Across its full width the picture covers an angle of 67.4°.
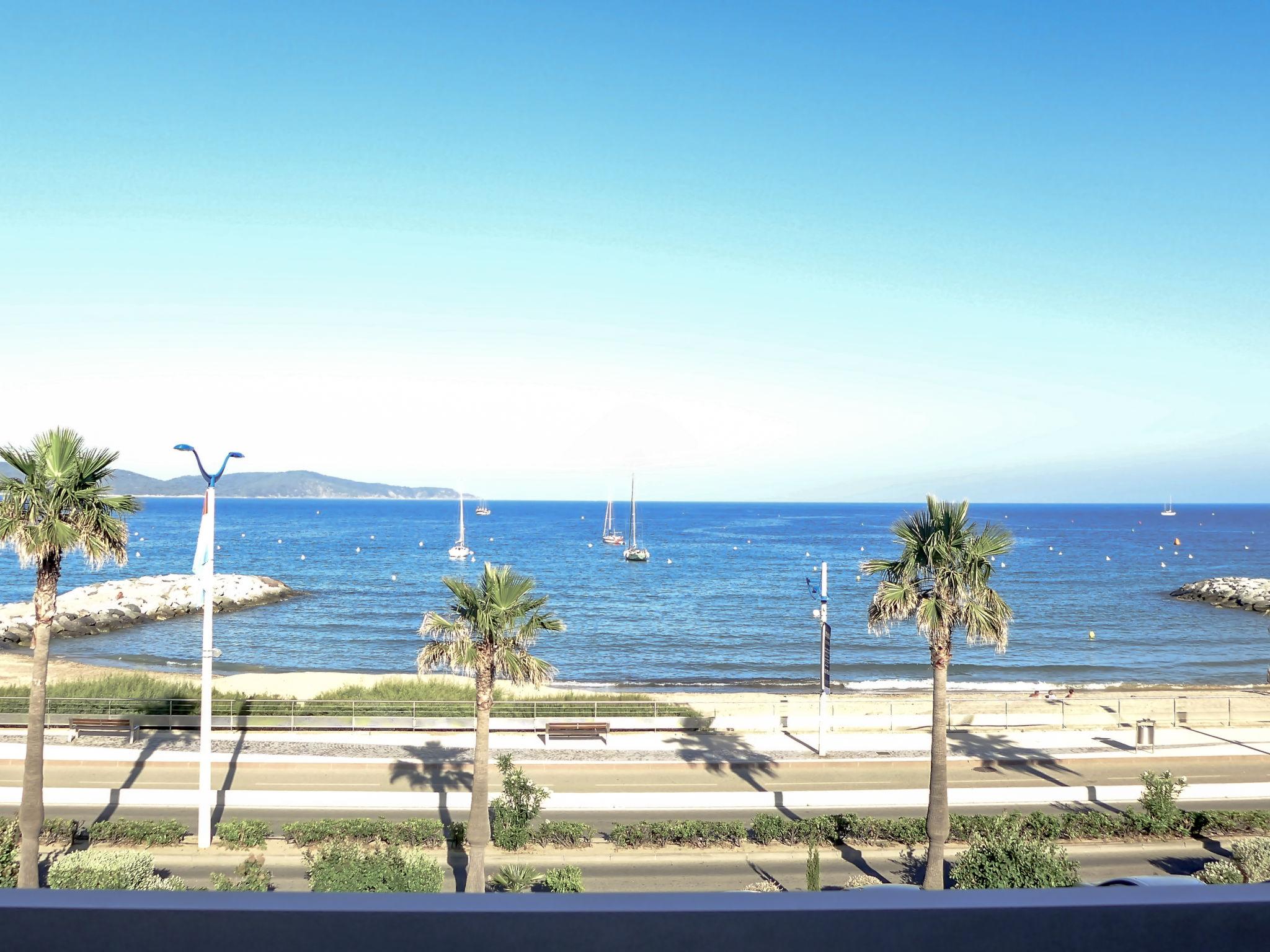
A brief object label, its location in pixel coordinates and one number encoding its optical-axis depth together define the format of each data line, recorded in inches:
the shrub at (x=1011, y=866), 626.2
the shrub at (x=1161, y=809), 882.8
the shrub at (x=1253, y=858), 629.9
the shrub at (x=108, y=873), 561.0
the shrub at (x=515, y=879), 675.4
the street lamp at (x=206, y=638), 834.8
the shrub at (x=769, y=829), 857.5
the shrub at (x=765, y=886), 671.1
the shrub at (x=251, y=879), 641.0
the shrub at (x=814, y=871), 655.8
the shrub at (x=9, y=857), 677.3
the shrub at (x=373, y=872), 572.4
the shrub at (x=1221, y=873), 604.4
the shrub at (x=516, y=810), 841.5
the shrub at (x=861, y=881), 749.9
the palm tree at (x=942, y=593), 751.7
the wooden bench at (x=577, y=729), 1295.5
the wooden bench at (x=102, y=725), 1288.1
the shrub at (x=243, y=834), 830.5
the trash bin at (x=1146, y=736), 1272.1
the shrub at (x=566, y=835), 846.5
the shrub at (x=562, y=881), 660.7
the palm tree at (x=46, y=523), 709.3
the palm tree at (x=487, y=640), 746.8
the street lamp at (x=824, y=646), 1220.5
